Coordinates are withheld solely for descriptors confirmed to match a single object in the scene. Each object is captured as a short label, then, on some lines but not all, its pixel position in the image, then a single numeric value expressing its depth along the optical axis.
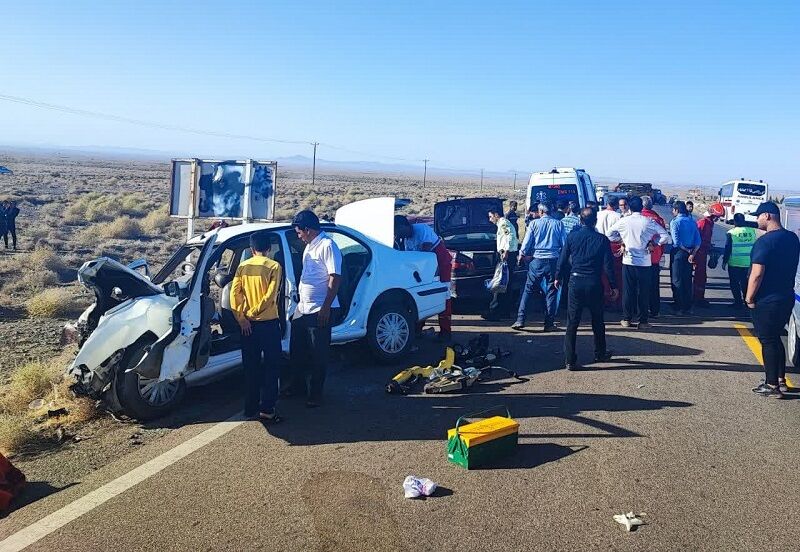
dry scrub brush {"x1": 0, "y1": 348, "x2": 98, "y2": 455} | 5.95
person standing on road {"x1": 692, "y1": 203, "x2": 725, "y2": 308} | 11.98
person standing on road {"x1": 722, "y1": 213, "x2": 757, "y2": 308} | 11.33
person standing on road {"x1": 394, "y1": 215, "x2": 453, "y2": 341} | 9.52
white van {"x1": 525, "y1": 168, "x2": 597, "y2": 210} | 16.55
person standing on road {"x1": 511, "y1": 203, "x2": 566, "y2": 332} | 9.82
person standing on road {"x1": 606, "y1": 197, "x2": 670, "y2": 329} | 10.04
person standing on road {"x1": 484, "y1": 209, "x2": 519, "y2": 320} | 10.84
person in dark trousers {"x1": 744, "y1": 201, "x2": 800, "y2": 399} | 6.71
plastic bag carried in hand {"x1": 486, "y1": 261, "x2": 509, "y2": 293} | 10.65
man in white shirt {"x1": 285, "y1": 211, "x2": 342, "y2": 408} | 6.38
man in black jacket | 7.88
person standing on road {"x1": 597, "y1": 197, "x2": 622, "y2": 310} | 11.10
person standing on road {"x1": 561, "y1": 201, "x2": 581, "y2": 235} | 10.92
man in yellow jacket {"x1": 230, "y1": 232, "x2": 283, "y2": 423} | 6.02
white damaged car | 6.19
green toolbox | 5.02
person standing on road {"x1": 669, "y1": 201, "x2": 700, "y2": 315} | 11.34
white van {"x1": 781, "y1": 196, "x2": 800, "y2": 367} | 7.89
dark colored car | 10.97
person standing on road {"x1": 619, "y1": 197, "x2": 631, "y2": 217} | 11.11
